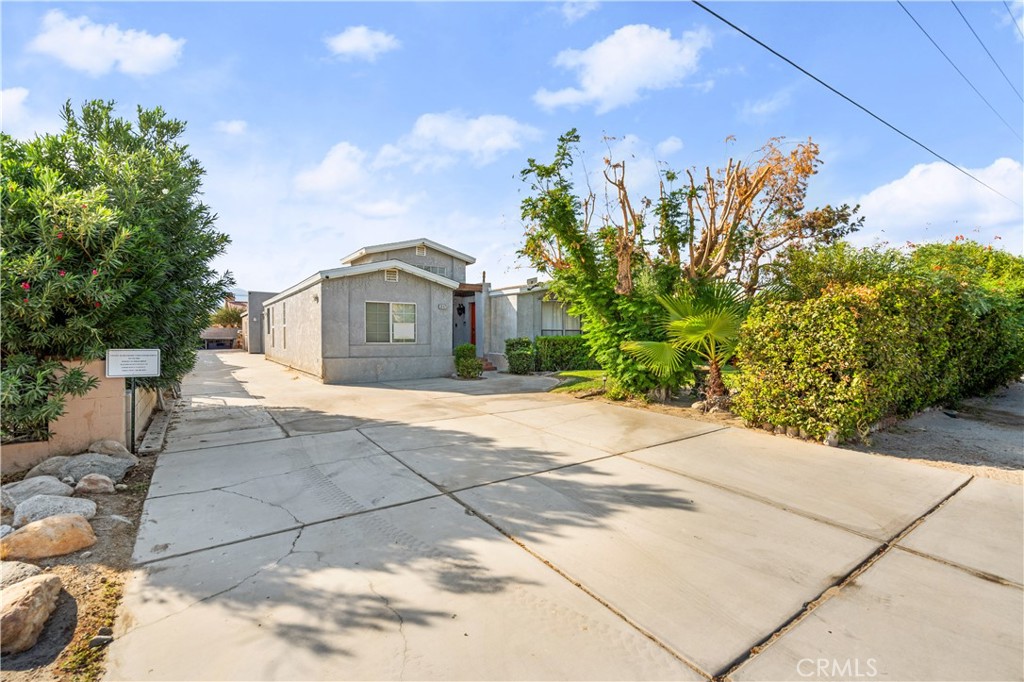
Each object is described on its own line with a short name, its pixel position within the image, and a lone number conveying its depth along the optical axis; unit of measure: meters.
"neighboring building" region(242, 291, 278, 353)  24.50
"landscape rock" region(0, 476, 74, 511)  3.65
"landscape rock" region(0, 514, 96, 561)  2.76
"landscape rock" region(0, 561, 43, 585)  2.41
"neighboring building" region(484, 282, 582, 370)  16.33
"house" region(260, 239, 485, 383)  12.05
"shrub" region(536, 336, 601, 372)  15.24
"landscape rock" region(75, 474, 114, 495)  3.94
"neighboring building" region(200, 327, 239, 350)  30.64
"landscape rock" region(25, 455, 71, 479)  4.27
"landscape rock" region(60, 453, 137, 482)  4.26
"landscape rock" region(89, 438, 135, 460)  4.80
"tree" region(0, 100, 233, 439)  4.12
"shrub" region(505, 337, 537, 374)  14.83
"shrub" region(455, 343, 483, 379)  13.21
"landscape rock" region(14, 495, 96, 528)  3.22
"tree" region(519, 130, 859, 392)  8.44
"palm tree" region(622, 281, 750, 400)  6.84
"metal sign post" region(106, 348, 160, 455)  4.76
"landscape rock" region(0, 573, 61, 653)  2.00
